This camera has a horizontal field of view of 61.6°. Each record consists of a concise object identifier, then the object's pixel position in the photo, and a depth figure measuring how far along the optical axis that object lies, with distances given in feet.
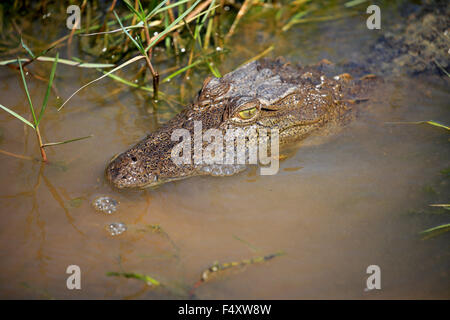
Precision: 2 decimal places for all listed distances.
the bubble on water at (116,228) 9.29
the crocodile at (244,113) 10.55
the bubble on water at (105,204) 9.75
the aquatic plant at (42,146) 10.01
